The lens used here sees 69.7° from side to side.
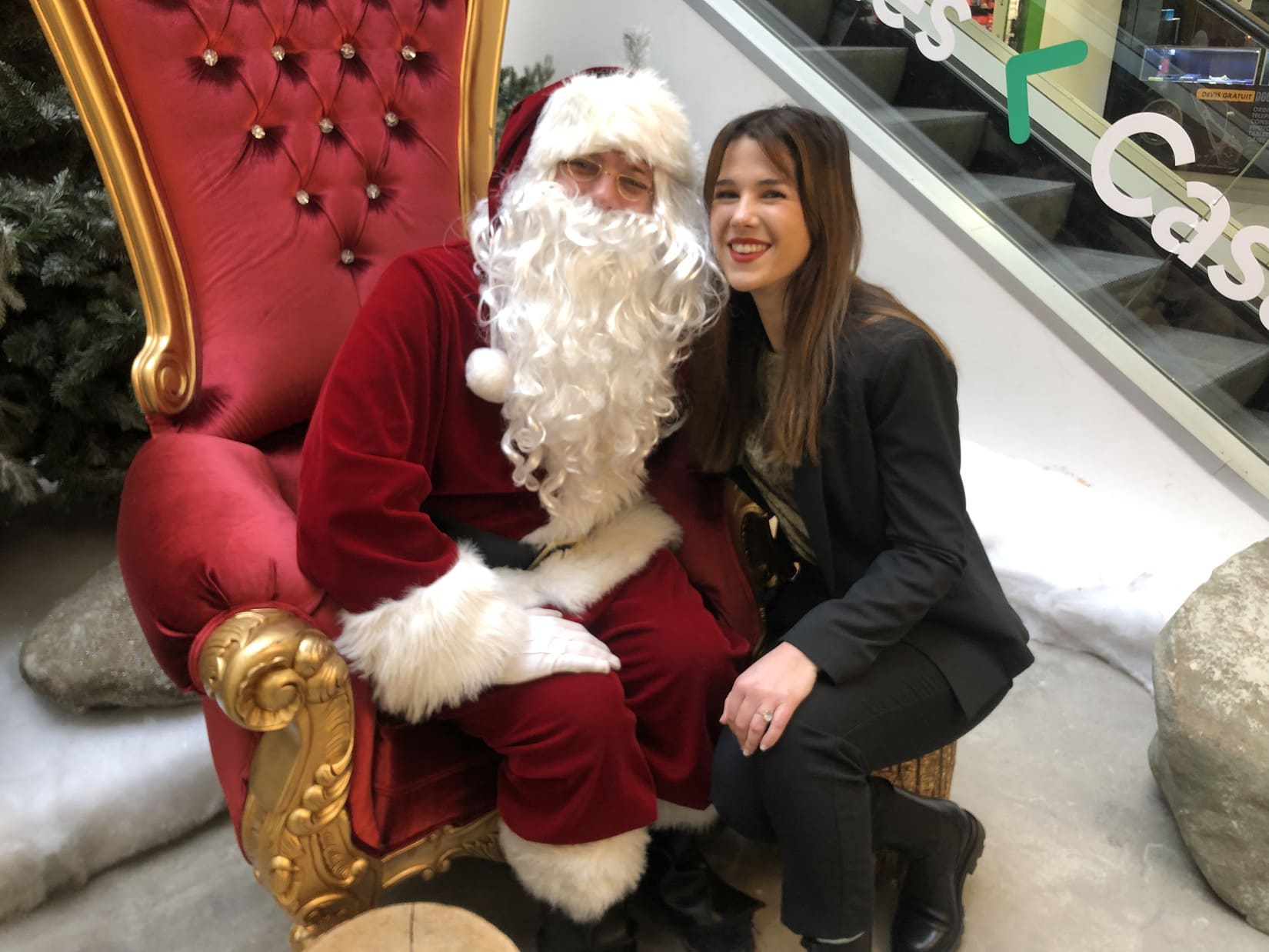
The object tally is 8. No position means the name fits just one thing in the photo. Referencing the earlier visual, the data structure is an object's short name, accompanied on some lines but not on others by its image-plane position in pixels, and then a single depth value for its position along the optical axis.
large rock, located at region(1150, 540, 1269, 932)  1.46
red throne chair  1.10
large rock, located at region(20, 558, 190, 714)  1.73
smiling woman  1.18
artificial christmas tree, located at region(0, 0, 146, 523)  1.69
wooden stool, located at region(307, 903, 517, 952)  0.95
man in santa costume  1.18
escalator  2.17
